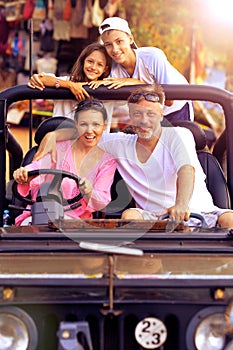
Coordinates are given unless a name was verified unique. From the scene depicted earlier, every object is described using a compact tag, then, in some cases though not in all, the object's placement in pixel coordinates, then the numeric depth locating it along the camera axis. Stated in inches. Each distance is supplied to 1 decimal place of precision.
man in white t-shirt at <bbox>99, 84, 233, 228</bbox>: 176.4
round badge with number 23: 119.6
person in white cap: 210.7
